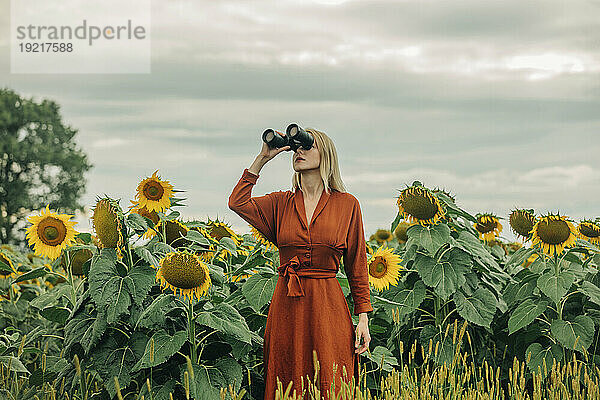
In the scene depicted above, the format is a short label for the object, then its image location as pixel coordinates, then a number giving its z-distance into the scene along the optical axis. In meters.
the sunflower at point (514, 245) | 8.10
